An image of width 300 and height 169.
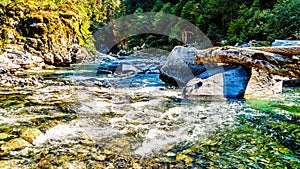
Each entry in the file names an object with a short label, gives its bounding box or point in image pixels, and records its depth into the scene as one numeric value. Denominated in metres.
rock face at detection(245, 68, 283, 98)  6.13
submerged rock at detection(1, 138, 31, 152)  2.95
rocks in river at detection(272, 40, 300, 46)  7.37
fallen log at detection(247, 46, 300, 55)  4.67
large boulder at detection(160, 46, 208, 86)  7.87
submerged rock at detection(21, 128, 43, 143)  3.26
